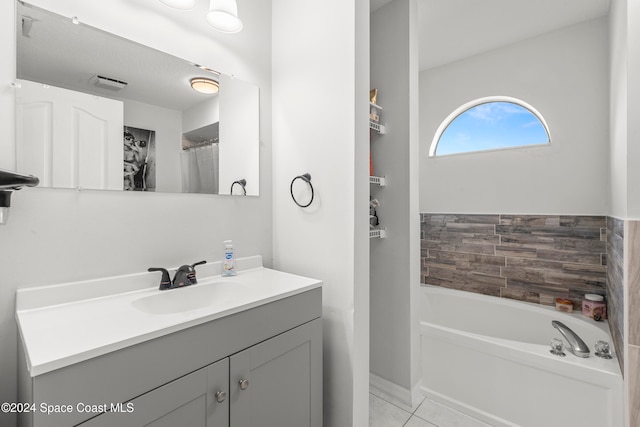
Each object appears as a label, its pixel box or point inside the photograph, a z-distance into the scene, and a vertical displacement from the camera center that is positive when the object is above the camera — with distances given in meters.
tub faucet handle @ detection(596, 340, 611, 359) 1.63 -0.80
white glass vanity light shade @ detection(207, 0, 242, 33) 1.31 +0.94
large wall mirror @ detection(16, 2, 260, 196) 1.00 +0.41
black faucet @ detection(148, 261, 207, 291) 1.22 -0.29
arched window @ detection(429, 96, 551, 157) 2.63 +0.86
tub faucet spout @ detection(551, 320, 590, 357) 1.63 -0.77
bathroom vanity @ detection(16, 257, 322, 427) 0.67 -0.41
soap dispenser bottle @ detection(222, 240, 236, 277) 1.44 -0.25
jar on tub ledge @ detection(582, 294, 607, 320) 2.15 -0.72
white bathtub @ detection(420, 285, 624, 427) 1.52 -1.00
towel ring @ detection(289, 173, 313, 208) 1.50 +0.18
